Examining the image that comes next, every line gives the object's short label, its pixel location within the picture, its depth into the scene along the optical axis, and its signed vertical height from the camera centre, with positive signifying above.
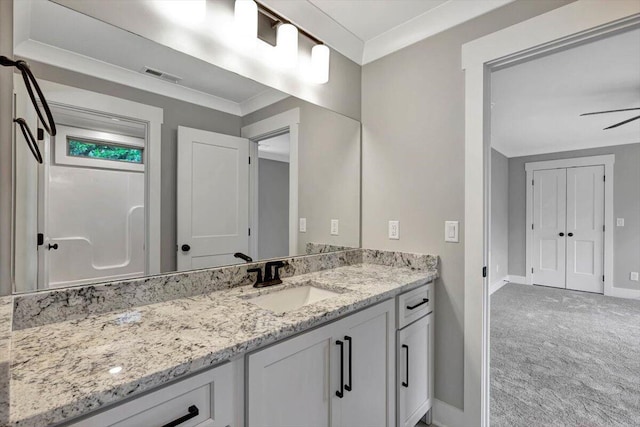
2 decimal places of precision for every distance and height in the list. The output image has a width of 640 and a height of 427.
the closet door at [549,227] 5.12 -0.22
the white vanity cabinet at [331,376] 0.91 -0.59
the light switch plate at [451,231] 1.69 -0.10
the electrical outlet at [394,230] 1.96 -0.11
